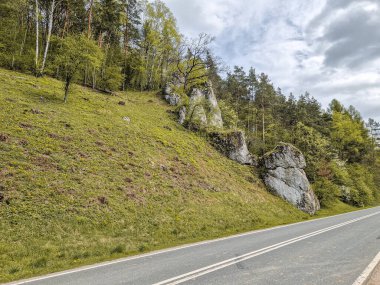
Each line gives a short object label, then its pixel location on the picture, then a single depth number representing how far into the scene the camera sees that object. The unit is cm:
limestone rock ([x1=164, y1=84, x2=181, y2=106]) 4975
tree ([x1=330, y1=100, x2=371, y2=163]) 6788
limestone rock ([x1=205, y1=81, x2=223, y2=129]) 4297
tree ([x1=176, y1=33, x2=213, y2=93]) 4866
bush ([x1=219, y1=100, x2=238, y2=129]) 5162
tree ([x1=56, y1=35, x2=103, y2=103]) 3055
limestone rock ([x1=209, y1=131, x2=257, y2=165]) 3747
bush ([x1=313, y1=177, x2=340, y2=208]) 3862
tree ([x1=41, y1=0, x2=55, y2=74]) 3847
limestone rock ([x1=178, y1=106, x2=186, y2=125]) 4181
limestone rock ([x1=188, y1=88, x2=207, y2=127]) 4041
